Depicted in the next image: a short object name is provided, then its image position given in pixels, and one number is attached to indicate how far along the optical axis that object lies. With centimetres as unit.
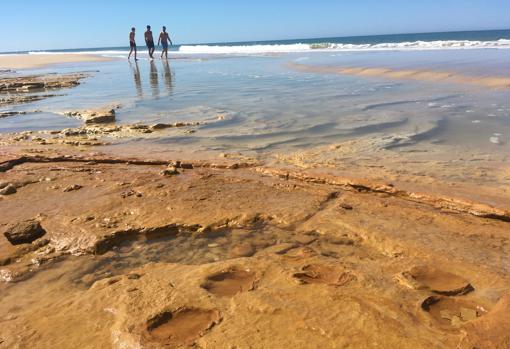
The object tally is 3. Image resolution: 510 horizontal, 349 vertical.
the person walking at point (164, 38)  2127
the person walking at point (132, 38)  2055
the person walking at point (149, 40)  2116
